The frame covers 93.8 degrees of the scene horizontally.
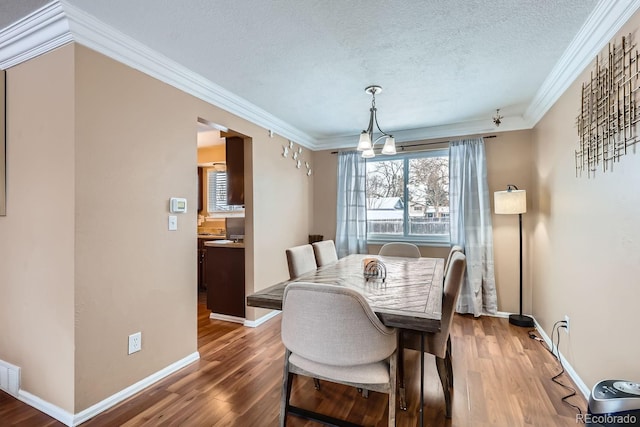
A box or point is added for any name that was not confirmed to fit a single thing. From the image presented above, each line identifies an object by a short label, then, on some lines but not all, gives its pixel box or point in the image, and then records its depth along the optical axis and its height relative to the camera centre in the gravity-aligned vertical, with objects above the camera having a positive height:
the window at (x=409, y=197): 4.03 +0.22
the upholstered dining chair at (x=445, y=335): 1.69 -0.73
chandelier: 2.45 +0.57
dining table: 1.37 -0.46
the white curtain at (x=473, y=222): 3.62 -0.11
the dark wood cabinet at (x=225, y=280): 3.47 -0.80
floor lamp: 3.19 +0.09
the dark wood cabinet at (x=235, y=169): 3.61 +0.53
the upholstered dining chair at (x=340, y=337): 1.32 -0.57
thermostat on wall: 2.35 +0.06
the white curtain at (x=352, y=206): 4.30 +0.10
